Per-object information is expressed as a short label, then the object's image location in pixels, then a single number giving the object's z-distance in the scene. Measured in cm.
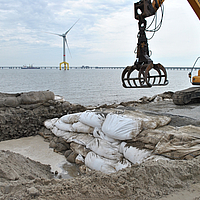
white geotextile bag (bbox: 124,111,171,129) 366
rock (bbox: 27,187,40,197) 183
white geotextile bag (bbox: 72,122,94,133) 452
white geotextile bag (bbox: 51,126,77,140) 498
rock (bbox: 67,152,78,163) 444
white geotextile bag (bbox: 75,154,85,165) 422
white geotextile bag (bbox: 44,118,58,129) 600
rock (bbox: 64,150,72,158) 471
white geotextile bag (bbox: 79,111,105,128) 422
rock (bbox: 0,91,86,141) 599
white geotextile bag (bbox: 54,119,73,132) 508
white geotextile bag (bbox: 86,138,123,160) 367
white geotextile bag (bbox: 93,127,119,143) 383
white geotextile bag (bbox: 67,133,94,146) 444
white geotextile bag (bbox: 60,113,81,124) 505
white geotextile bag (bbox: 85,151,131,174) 348
